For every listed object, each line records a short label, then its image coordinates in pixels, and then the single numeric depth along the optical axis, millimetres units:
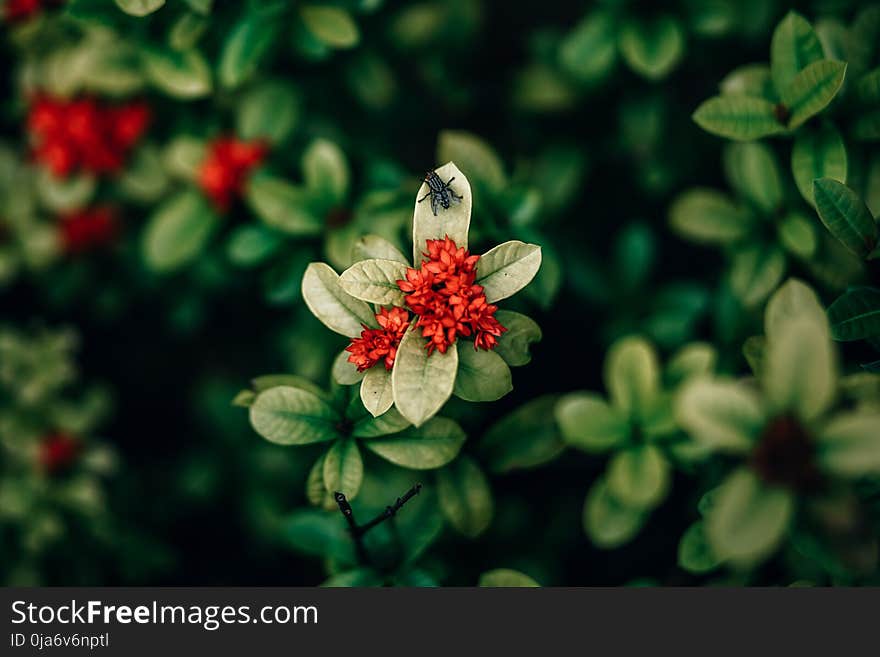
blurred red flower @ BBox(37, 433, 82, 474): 531
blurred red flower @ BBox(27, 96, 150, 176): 521
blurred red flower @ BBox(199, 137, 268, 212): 501
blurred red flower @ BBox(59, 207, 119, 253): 566
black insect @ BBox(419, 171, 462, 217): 397
